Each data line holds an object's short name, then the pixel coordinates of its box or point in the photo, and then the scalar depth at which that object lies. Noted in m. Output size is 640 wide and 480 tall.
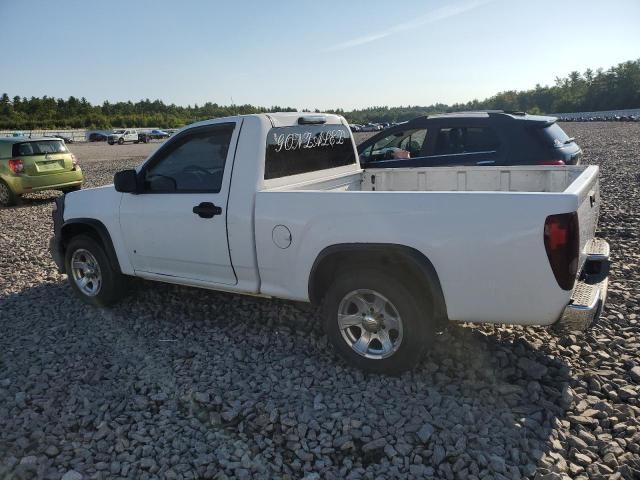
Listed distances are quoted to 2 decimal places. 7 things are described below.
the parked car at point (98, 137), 62.70
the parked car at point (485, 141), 6.75
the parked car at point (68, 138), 61.60
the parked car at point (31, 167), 11.16
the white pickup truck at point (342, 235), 2.94
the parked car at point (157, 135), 60.09
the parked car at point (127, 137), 52.31
